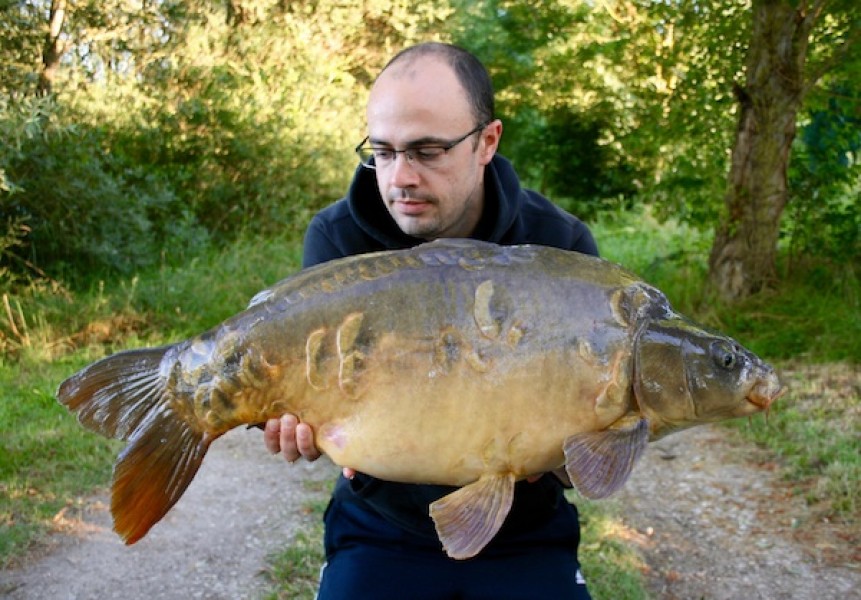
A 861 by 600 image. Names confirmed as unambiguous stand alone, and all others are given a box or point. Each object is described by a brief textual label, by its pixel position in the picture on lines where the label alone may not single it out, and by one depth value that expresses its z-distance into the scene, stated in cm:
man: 203
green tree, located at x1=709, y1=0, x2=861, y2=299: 548
